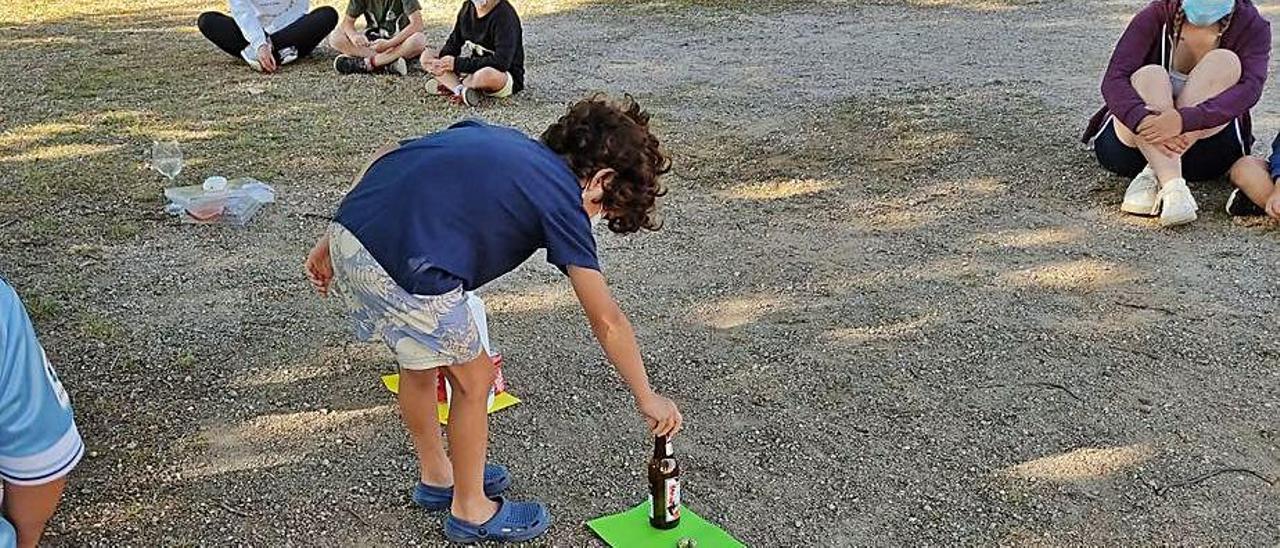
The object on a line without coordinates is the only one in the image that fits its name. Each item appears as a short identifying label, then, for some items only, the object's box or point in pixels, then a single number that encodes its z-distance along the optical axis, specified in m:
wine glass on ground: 5.26
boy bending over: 2.33
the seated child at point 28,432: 1.79
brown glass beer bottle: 2.68
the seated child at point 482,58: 6.60
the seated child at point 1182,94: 4.68
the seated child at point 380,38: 7.38
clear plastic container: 4.76
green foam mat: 2.73
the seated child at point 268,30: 7.67
